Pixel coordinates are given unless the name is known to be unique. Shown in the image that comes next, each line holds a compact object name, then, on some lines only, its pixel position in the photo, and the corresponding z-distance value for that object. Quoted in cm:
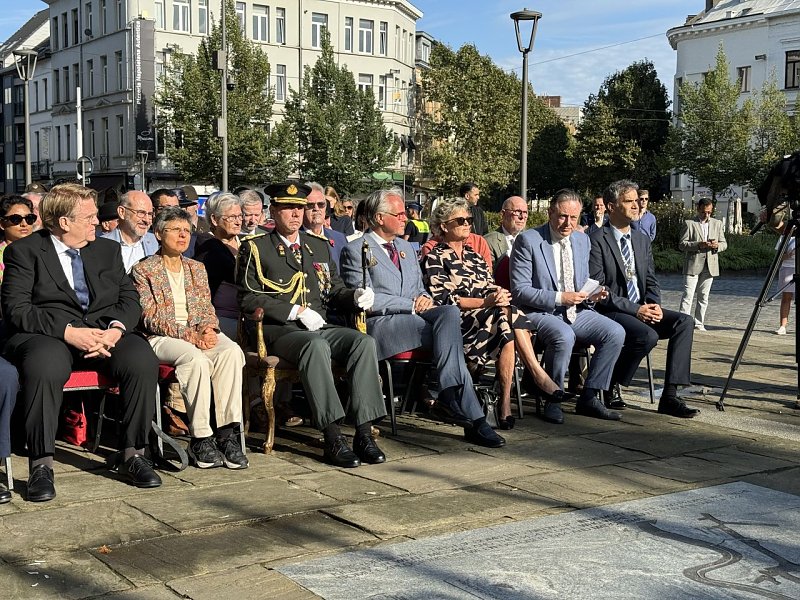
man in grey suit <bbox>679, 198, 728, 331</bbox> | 1463
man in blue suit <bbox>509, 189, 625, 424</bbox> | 789
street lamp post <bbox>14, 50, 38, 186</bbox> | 2673
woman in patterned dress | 753
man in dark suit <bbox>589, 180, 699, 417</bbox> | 825
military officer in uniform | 643
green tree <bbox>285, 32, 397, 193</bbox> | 5009
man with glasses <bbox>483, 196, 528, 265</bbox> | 1013
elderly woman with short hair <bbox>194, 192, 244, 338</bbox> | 754
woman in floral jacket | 627
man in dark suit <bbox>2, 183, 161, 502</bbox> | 559
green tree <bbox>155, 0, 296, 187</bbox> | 4547
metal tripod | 821
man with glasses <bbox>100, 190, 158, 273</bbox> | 772
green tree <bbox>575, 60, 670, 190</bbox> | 6184
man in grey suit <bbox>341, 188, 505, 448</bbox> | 696
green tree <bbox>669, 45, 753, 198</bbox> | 5125
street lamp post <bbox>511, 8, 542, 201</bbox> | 1780
